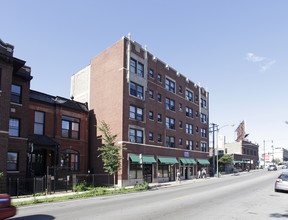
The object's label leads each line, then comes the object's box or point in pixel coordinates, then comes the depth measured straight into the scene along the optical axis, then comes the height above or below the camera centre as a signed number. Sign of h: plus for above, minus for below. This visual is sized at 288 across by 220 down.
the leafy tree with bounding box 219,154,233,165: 56.76 -3.77
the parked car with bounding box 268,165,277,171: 65.31 -6.32
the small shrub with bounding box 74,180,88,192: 22.45 -4.16
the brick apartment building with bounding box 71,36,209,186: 30.36 +4.54
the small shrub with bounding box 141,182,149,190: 24.22 -4.25
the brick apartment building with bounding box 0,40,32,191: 19.83 +2.54
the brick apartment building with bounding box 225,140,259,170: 72.68 -3.14
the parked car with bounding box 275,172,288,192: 18.92 -3.07
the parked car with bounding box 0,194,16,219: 8.37 -2.25
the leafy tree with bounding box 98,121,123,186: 23.31 -1.42
